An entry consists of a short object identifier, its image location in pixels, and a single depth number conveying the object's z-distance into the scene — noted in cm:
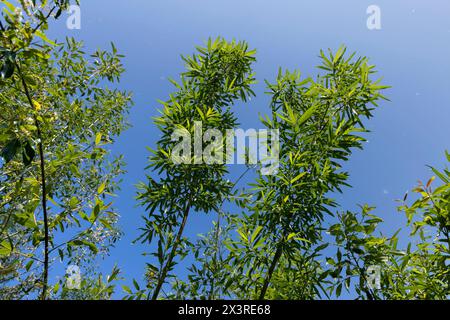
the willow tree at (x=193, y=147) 313
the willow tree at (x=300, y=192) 254
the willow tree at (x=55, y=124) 155
